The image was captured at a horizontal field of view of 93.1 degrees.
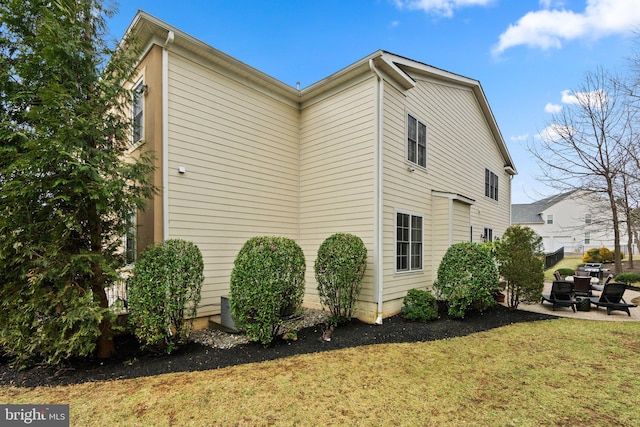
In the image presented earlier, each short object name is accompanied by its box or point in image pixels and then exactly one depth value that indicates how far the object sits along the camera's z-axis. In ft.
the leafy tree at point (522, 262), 26.53
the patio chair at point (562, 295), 27.78
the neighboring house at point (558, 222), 105.09
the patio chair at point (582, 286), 31.14
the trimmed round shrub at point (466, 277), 23.75
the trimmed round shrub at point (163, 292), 16.02
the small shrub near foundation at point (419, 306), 23.71
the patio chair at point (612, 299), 26.35
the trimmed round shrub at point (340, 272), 21.85
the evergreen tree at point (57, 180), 14.37
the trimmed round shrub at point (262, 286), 17.19
